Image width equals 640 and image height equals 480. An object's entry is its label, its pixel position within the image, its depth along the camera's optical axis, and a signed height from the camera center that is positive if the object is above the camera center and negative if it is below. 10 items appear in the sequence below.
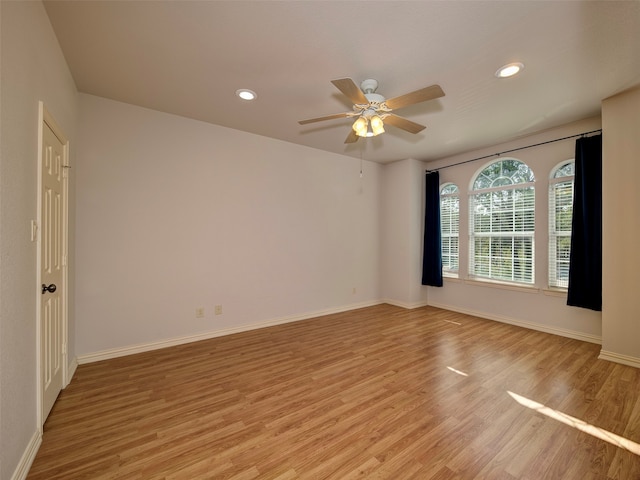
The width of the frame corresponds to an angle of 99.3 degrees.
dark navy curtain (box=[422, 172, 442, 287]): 5.11 +0.07
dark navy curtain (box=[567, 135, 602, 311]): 3.36 +0.15
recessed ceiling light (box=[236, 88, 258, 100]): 2.82 +1.54
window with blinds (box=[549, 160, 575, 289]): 3.77 +0.27
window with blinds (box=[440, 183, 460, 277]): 5.10 +0.27
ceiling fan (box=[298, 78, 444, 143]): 2.03 +1.13
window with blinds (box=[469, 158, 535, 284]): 4.17 +0.29
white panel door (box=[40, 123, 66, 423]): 1.93 -0.21
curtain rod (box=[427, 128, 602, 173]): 3.50 +1.40
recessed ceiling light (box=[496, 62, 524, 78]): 2.39 +1.54
